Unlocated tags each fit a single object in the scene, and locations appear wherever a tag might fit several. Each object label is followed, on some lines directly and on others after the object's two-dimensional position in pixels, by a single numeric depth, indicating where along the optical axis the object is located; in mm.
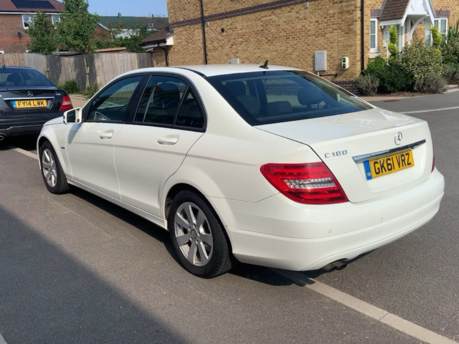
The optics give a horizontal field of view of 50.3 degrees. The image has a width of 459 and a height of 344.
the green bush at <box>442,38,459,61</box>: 19812
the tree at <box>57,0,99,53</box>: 24375
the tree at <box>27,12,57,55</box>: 33844
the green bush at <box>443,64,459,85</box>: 18734
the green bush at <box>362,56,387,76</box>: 17667
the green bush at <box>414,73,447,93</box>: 17172
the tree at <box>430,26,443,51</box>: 19488
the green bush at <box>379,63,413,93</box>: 17562
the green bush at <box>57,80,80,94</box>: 24078
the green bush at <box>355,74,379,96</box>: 17469
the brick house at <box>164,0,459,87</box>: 17953
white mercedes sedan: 3090
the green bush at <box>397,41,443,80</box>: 17422
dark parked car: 8594
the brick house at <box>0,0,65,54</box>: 48531
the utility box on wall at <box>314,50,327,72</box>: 18609
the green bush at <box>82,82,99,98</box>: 21973
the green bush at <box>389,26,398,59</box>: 18081
